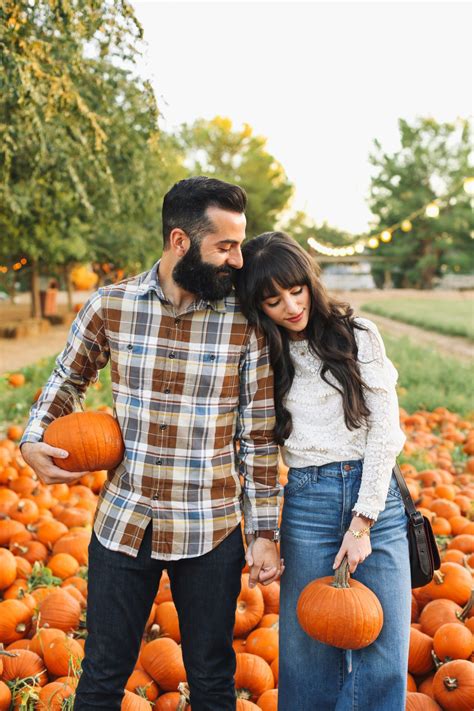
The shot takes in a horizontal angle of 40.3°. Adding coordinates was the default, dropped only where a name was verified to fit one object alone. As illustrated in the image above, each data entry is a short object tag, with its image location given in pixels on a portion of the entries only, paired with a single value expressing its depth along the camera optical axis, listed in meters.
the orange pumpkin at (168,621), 2.98
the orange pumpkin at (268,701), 2.60
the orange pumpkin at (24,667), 2.69
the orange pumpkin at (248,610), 3.08
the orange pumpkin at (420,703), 2.53
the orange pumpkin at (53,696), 2.44
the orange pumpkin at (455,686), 2.51
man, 2.14
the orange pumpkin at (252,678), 2.72
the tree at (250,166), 44.94
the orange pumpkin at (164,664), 2.68
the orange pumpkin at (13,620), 2.99
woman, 2.17
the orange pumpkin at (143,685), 2.63
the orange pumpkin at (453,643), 2.74
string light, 14.85
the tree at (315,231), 72.75
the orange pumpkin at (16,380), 9.32
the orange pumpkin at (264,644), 2.89
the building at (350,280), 61.12
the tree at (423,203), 51.66
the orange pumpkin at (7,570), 3.41
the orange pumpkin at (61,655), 2.70
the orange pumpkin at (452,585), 3.22
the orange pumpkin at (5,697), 2.49
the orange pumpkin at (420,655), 2.84
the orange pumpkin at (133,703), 2.40
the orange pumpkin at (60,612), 3.00
